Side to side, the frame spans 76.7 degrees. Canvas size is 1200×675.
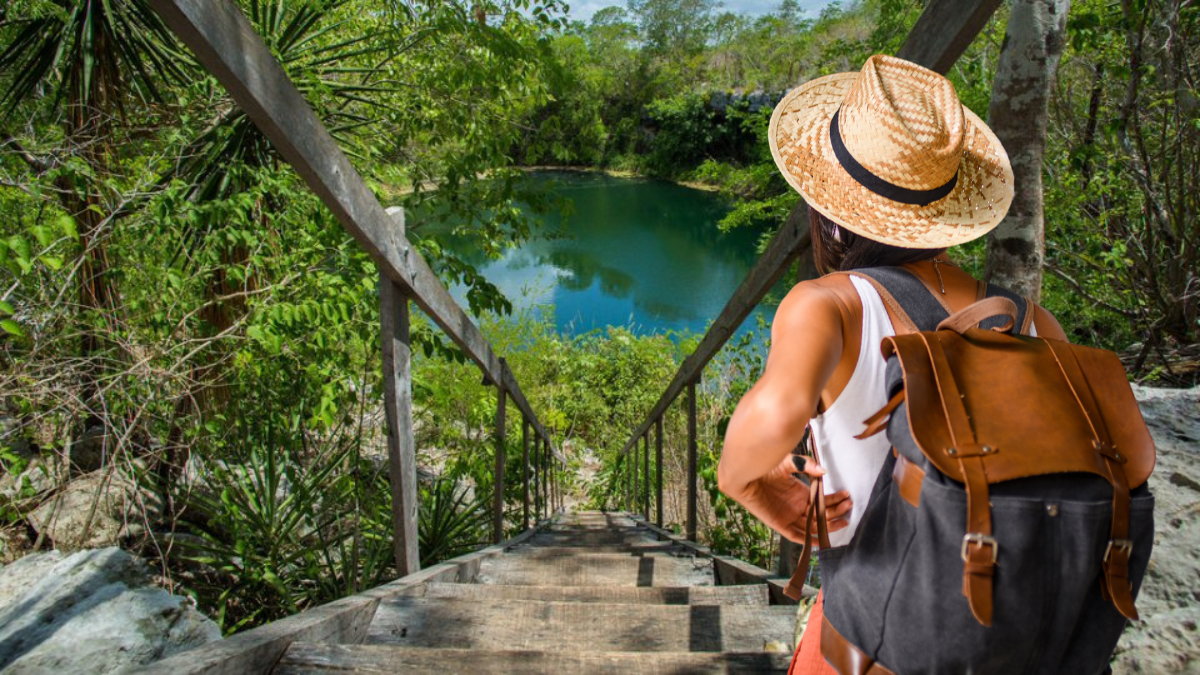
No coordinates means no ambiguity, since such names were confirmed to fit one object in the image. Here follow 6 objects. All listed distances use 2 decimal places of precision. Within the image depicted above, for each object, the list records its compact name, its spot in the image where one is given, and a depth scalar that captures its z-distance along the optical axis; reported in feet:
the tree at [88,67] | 11.16
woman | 2.65
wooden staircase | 4.39
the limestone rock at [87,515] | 9.84
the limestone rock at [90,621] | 5.46
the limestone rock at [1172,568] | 4.08
